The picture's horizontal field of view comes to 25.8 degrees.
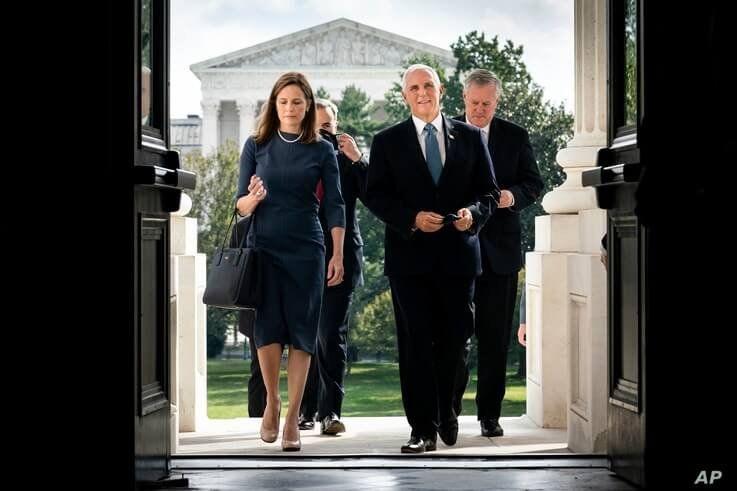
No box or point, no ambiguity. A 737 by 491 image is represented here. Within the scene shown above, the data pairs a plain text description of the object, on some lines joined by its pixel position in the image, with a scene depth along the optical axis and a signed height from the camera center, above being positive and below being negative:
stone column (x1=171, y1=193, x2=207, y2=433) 11.11 -0.43
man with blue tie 9.25 +0.15
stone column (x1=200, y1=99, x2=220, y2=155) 80.94 +7.12
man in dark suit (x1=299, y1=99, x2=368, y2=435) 10.58 -0.25
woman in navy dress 9.46 +0.20
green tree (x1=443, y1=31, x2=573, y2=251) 47.78 +4.95
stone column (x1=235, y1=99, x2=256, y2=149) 81.75 +7.46
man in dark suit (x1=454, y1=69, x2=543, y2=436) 10.38 +0.10
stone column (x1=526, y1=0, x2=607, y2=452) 11.23 +0.17
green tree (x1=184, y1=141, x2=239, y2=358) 54.47 +1.86
